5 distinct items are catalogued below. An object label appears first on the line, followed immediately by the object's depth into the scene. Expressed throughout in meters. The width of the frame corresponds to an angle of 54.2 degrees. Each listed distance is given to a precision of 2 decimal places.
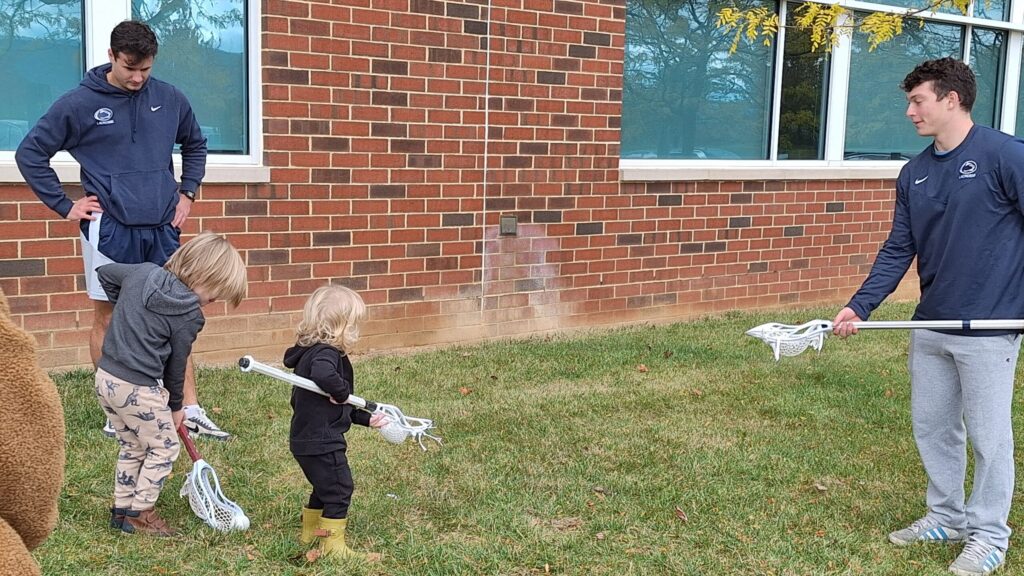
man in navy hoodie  4.90
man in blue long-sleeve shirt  3.83
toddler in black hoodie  3.59
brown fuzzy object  1.45
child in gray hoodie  3.71
